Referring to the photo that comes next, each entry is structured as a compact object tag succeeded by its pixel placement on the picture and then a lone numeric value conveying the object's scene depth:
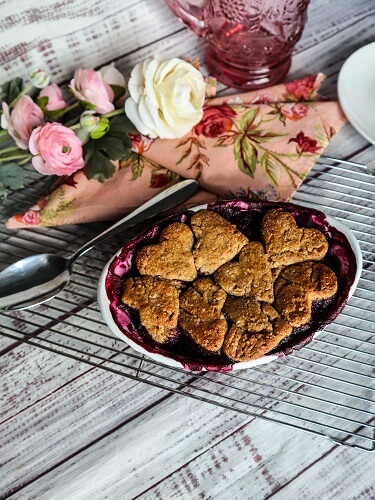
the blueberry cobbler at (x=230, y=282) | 0.77
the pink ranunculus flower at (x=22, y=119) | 0.92
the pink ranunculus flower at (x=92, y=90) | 0.92
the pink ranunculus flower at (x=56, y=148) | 0.89
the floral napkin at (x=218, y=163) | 0.95
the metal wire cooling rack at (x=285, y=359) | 0.84
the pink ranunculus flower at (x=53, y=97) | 0.97
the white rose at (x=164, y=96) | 0.90
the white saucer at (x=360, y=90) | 0.98
